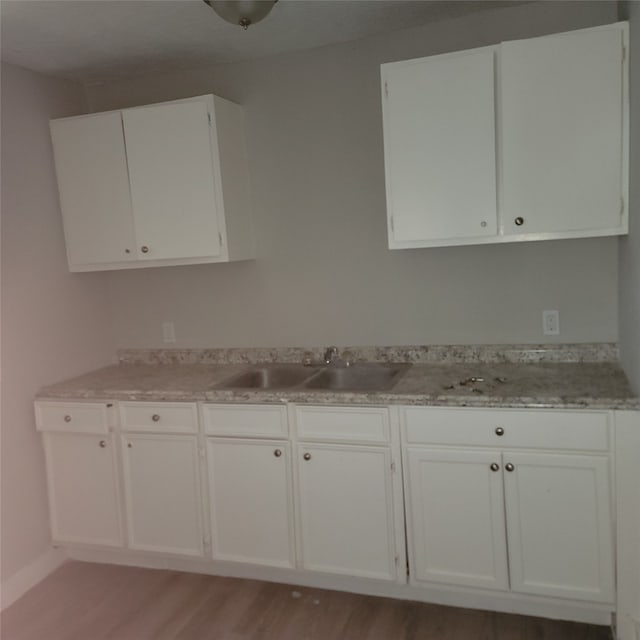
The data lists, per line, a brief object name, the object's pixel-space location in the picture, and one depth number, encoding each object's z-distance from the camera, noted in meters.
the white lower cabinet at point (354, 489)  2.18
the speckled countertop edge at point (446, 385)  2.19
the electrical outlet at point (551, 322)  2.66
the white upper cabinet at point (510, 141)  2.21
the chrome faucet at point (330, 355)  2.95
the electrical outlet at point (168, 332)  3.31
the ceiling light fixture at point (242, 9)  1.78
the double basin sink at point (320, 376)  2.86
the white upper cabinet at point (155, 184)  2.78
